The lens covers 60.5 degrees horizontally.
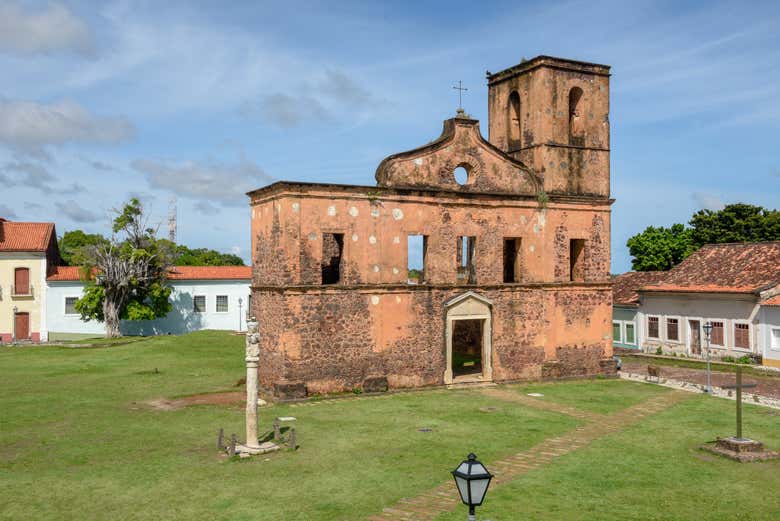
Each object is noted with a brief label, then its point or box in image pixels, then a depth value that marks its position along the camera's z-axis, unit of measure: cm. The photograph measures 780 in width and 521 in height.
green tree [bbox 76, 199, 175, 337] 4084
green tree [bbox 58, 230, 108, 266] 5907
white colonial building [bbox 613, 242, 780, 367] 3002
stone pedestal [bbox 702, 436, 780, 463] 1467
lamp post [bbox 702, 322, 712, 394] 2297
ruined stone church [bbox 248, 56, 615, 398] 2150
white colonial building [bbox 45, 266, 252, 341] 4297
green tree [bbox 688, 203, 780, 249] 4559
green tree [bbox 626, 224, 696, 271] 4931
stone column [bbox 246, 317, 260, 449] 1527
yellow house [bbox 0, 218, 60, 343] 4169
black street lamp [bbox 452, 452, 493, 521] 728
